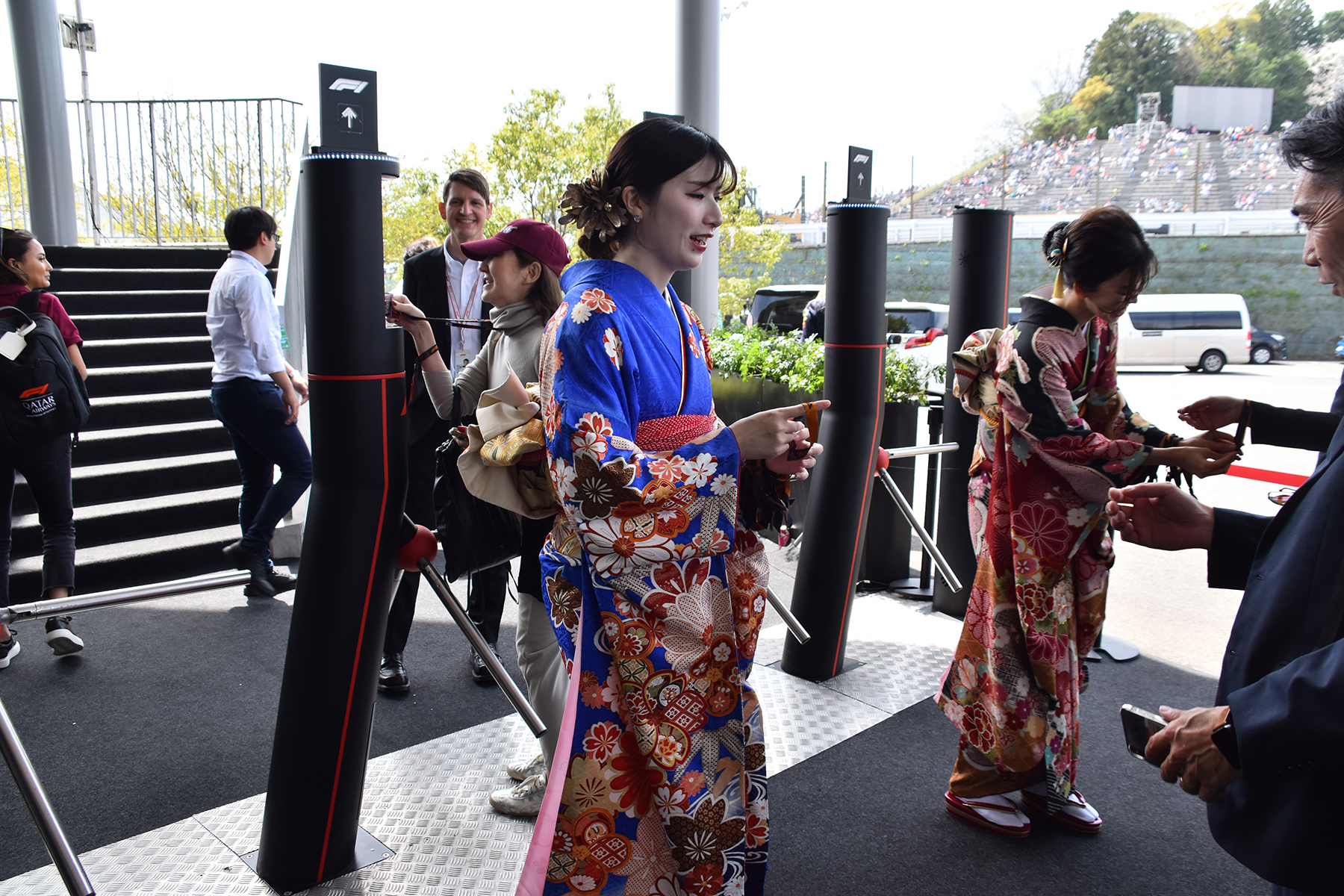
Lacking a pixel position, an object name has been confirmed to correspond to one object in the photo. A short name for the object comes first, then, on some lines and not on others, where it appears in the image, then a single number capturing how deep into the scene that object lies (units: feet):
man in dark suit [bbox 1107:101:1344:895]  2.97
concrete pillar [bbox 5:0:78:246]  23.84
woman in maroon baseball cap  7.25
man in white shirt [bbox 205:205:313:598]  13.06
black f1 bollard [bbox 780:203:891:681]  10.20
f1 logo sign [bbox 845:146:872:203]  10.21
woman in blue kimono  4.66
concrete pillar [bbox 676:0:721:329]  23.49
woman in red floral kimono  7.14
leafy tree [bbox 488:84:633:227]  58.75
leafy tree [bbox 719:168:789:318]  62.85
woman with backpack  10.99
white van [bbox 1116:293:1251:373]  56.44
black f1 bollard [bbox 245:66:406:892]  6.03
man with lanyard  10.19
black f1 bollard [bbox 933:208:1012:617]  11.75
